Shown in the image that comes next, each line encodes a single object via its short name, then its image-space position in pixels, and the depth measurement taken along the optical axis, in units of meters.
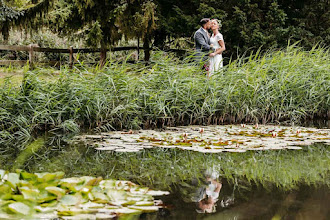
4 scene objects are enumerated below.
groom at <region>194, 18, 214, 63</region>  16.97
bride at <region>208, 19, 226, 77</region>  17.19
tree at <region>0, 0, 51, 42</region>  26.50
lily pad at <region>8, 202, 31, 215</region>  4.50
